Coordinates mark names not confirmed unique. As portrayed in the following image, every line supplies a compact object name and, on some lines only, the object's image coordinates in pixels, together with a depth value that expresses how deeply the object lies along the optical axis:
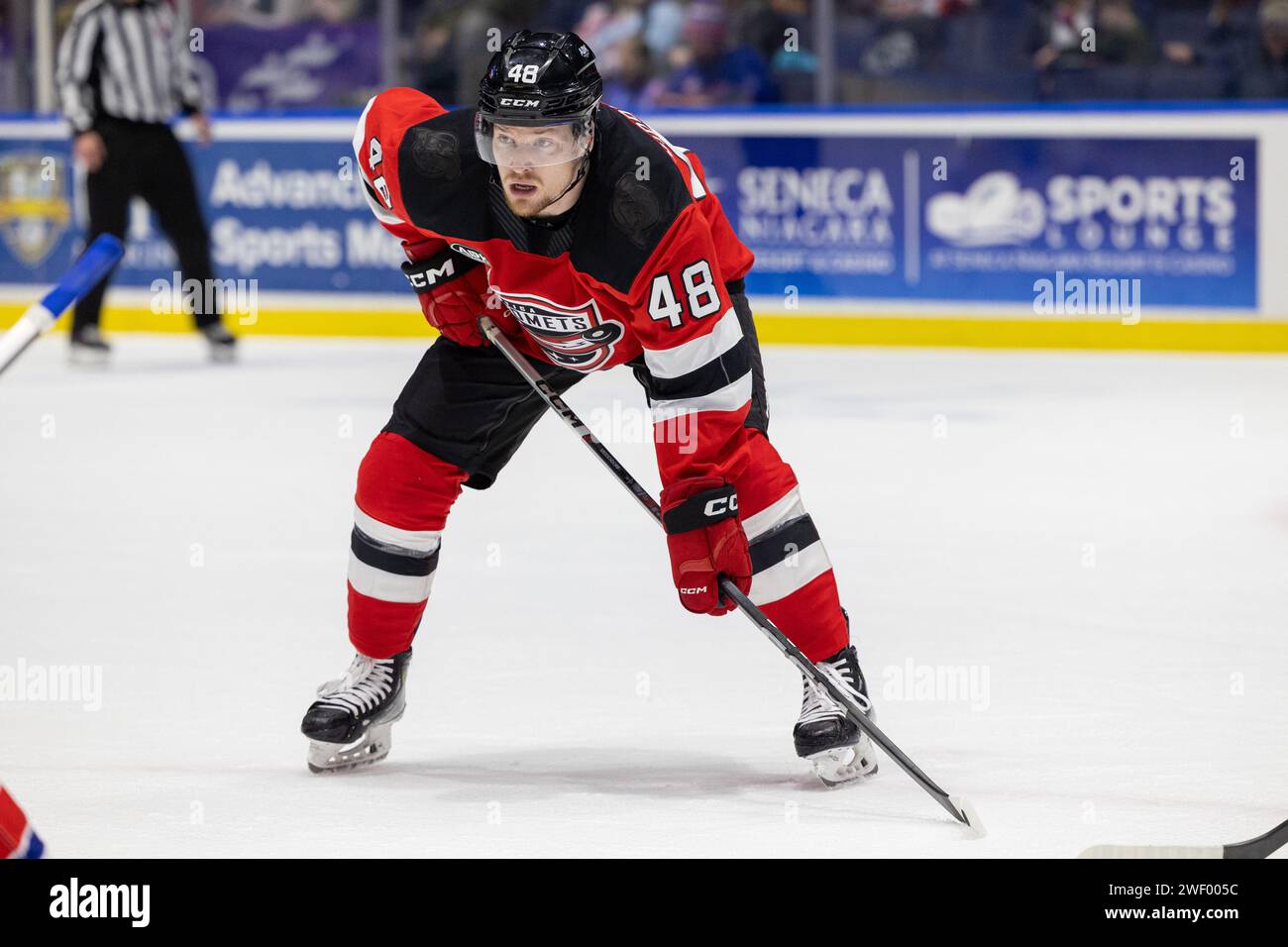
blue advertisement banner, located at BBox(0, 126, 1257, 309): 16.48
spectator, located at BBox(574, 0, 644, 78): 19.36
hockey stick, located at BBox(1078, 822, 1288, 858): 5.39
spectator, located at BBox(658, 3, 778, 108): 18.47
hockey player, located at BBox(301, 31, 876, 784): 6.11
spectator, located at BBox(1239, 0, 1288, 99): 16.62
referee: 17.42
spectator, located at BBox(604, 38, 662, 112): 19.06
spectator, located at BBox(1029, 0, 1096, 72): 17.22
